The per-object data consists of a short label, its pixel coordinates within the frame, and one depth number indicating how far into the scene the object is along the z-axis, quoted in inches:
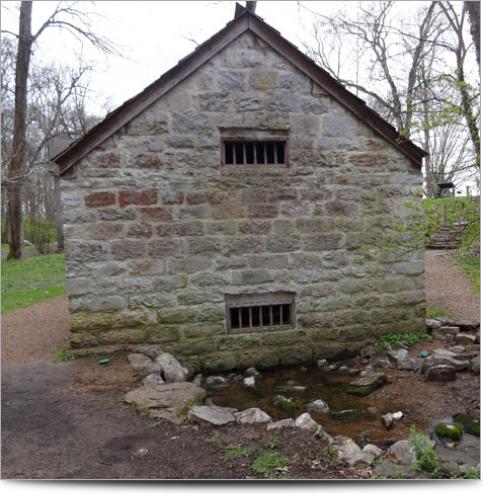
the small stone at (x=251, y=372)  216.6
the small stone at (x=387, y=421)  159.0
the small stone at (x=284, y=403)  179.2
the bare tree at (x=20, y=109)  491.2
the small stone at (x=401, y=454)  120.1
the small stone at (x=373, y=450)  127.6
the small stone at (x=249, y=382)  203.3
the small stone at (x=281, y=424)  139.9
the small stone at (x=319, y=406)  176.4
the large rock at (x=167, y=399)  150.9
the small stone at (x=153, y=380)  176.9
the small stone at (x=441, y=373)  195.6
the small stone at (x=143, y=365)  188.2
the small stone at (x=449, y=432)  137.7
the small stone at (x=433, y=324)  247.1
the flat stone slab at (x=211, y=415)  143.9
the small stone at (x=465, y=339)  229.9
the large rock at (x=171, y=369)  191.8
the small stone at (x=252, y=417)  146.6
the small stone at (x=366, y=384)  193.8
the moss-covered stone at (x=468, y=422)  143.9
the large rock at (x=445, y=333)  238.1
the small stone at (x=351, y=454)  120.6
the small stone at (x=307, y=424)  139.6
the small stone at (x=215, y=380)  208.2
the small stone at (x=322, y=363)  226.0
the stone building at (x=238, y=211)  200.8
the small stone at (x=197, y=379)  203.7
